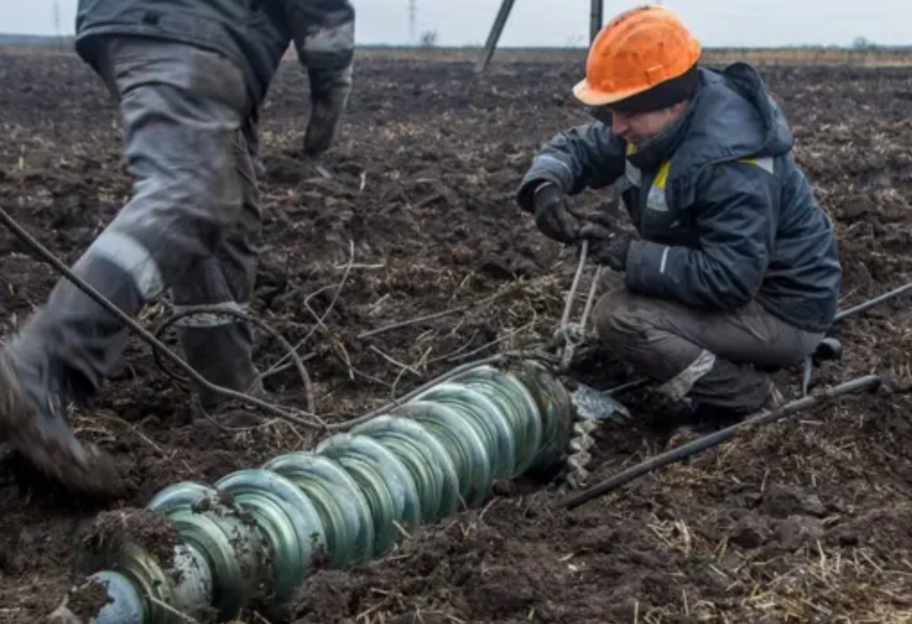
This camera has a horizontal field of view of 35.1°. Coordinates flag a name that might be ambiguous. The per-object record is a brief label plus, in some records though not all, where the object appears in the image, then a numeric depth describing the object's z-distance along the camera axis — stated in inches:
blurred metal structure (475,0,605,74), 984.3
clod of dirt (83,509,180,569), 123.0
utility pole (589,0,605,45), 619.5
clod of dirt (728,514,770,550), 149.5
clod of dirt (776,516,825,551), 146.3
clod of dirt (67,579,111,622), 118.0
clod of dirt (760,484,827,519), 160.1
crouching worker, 189.0
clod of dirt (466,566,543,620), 128.5
